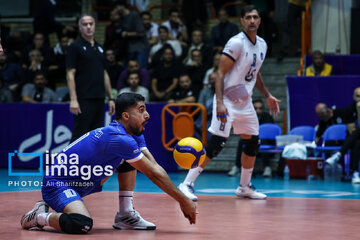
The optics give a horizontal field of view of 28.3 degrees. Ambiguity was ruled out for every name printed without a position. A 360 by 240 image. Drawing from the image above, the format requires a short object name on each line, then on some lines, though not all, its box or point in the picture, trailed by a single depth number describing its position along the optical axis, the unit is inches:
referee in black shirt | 391.5
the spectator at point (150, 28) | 727.1
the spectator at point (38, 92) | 623.5
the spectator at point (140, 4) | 783.4
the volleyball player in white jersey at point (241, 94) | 351.9
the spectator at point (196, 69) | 618.8
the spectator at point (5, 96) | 639.1
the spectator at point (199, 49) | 641.1
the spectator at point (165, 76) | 622.2
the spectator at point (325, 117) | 525.3
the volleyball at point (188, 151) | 306.5
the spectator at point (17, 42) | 759.1
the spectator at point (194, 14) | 721.6
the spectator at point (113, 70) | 651.5
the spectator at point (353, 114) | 511.5
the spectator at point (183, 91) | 594.9
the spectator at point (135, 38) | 680.4
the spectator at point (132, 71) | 617.0
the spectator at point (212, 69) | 600.1
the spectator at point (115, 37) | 696.4
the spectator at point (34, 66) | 663.8
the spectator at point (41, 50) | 700.7
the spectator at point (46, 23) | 753.6
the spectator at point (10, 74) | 690.8
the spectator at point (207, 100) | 562.0
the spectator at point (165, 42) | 679.7
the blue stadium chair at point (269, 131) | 546.3
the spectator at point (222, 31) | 661.9
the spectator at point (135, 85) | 597.9
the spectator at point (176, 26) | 716.2
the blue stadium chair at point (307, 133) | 539.8
